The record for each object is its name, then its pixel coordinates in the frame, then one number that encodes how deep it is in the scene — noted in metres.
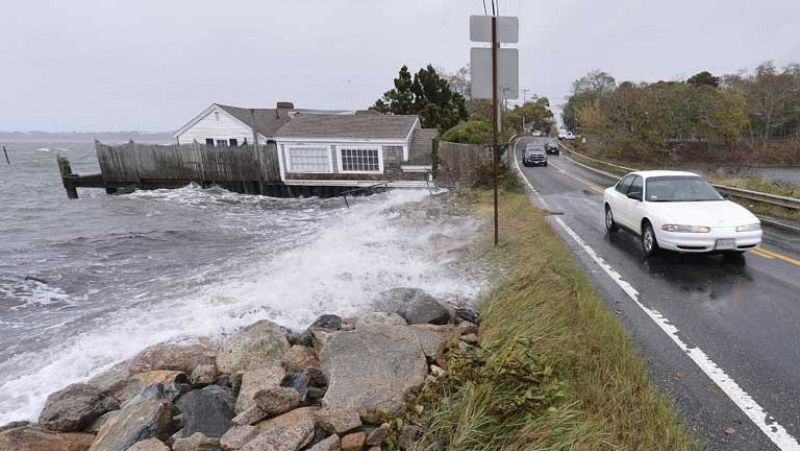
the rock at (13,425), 4.00
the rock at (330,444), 2.74
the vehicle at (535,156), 31.16
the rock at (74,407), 3.86
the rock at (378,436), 2.82
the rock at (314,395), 3.63
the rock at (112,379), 4.56
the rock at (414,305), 5.27
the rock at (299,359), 4.36
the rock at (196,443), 2.99
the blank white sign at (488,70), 7.15
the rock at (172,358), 4.90
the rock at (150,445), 3.01
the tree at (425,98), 39.12
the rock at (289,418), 3.16
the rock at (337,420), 2.97
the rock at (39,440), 3.38
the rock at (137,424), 3.25
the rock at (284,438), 2.79
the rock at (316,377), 3.97
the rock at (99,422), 3.94
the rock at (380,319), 5.11
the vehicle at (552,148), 46.31
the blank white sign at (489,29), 6.98
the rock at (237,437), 2.92
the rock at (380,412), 3.08
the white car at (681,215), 6.69
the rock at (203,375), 4.39
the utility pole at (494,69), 6.96
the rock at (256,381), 3.73
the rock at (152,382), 4.17
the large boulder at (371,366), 3.37
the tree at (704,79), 57.46
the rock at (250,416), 3.25
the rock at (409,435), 2.70
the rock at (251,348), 4.59
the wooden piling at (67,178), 26.62
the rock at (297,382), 3.71
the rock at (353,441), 2.81
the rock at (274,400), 3.34
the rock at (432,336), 4.26
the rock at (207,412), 3.34
